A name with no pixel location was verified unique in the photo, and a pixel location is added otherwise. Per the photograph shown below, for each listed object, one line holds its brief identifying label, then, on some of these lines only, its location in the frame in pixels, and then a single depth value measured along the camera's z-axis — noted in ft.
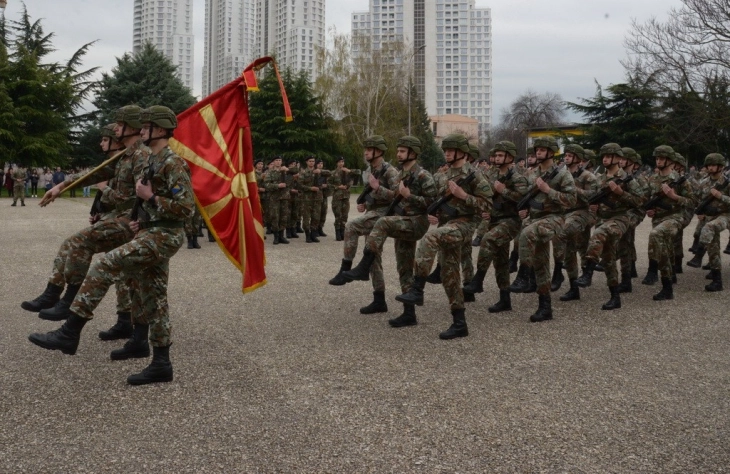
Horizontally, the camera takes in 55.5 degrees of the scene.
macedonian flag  21.50
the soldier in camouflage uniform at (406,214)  24.53
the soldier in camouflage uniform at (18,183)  94.63
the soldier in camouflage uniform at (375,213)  26.32
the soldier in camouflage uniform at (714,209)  32.86
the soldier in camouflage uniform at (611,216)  28.81
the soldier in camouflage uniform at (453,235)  22.98
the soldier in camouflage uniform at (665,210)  30.32
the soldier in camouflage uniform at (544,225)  26.22
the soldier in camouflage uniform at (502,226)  27.94
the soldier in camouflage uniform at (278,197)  52.26
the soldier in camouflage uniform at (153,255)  17.17
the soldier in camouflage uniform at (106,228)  19.80
